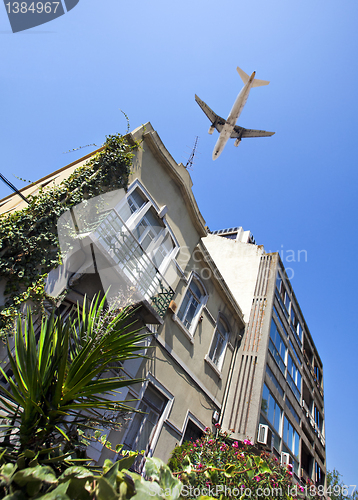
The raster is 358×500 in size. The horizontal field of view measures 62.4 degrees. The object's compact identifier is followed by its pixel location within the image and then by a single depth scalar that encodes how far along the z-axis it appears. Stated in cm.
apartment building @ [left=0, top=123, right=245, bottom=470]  677
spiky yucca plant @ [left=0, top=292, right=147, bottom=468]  294
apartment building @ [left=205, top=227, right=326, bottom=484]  1139
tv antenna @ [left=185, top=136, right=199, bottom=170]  1414
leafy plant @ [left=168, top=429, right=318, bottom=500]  347
